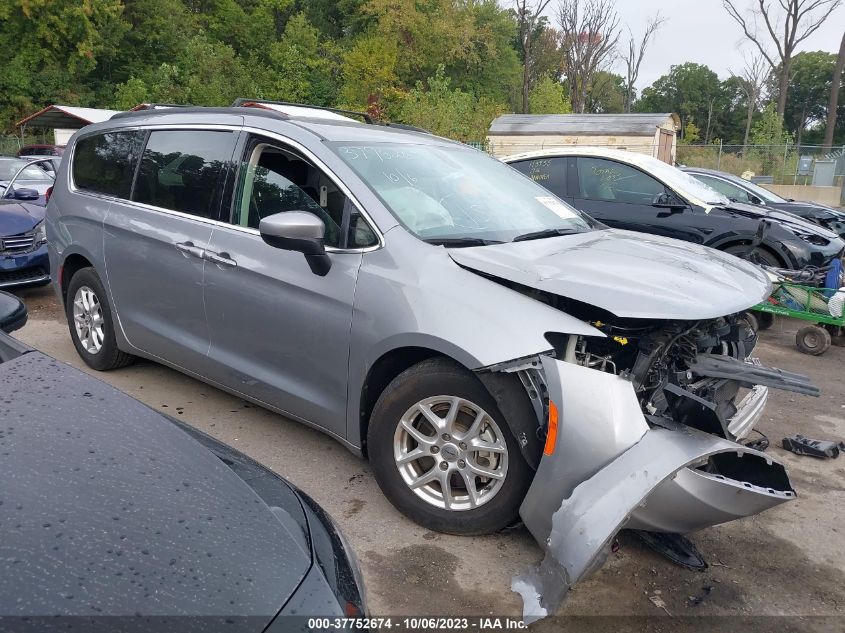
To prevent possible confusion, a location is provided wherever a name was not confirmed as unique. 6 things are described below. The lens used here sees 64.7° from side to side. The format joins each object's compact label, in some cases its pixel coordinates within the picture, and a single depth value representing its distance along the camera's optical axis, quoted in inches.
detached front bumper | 90.9
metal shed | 706.2
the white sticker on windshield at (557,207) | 158.6
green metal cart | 242.1
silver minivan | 97.5
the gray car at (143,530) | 49.3
